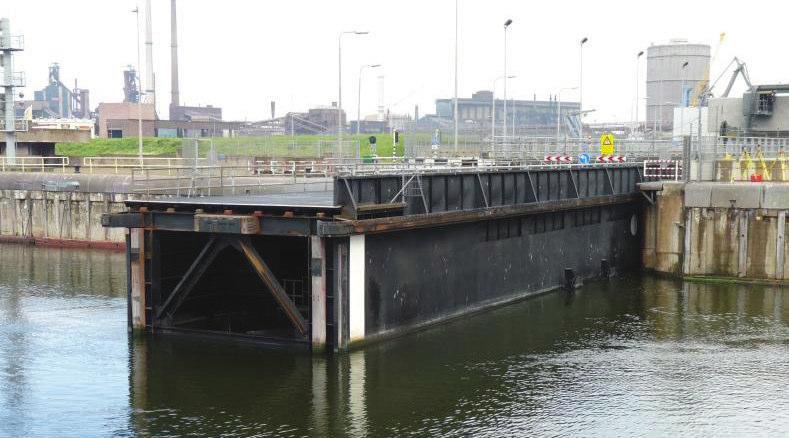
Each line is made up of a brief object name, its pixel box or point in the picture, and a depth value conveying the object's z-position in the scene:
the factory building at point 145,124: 135.75
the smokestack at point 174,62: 174.12
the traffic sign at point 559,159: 51.36
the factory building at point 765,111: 78.94
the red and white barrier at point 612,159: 52.04
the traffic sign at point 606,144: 52.34
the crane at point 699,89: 120.90
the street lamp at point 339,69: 55.24
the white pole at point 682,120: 102.44
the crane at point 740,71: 91.50
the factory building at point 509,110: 156.62
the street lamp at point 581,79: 68.75
